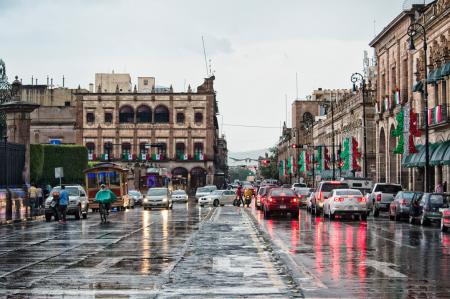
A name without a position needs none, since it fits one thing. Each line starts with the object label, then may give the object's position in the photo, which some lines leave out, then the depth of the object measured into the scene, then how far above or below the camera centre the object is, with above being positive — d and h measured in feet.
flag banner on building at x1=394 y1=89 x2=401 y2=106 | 216.54 +24.13
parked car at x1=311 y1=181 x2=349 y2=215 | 151.84 +0.11
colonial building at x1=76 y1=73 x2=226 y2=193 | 417.08 +31.73
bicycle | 127.13 -3.03
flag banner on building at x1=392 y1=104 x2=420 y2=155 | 182.29 +13.20
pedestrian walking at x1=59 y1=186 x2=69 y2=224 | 133.28 -2.05
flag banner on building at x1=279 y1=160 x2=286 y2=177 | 535.60 +14.11
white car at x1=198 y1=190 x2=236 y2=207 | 235.05 -1.68
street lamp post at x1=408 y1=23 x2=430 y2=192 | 144.56 +7.97
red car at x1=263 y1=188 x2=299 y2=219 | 142.00 -2.05
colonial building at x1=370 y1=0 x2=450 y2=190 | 177.88 +23.44
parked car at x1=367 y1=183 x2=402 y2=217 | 157.58 -1.07
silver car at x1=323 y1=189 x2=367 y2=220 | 133.59 -2.14
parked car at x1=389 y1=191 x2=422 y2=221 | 129.08 -2.17
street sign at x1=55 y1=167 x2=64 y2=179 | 173.27 +4.17
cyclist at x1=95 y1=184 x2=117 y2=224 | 128.57 -0.81
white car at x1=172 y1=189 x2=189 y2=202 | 265.34 -1.75
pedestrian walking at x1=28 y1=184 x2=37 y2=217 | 146.39 -1.08
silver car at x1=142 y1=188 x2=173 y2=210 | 203.51 -1.79
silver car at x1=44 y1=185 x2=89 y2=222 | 139.64 -1.87
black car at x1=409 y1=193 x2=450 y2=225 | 113.70 -2.18
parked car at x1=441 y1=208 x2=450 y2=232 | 98.84 -3.54
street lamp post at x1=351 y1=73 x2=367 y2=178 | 209.38 +27.83
